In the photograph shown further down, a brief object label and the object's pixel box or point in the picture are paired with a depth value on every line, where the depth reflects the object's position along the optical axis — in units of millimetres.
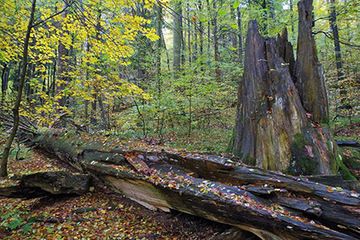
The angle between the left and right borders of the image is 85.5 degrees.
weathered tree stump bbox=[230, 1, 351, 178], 4199
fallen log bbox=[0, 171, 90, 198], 3838
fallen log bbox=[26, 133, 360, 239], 2598
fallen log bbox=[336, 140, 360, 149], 5543
